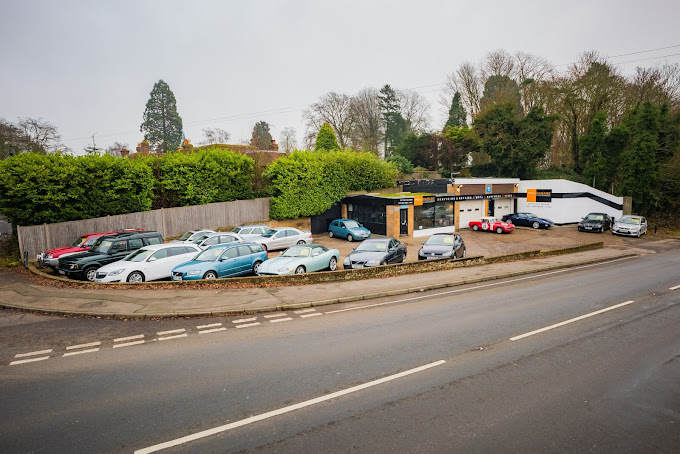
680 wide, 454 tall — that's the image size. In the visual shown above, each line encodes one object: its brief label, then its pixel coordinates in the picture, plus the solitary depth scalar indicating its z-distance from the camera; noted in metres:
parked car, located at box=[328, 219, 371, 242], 27.80
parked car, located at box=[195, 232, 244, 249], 19.42
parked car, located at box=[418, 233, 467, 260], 18.67
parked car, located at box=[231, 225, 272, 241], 23.32
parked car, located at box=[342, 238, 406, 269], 16.75
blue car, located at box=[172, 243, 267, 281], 14.34
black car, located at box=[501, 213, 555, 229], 35.38
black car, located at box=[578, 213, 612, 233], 32.97
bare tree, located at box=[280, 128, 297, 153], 59.41
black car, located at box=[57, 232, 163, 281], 15.17
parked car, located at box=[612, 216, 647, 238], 31.30
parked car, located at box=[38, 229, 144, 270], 17.17
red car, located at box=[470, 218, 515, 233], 32.59
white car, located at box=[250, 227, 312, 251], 22.23
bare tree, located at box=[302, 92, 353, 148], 54.34
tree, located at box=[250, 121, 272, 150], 85.38
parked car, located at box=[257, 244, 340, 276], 15.06
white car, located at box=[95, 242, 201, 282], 14.07
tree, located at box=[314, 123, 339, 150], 42.44
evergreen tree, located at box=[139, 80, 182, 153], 66.56
